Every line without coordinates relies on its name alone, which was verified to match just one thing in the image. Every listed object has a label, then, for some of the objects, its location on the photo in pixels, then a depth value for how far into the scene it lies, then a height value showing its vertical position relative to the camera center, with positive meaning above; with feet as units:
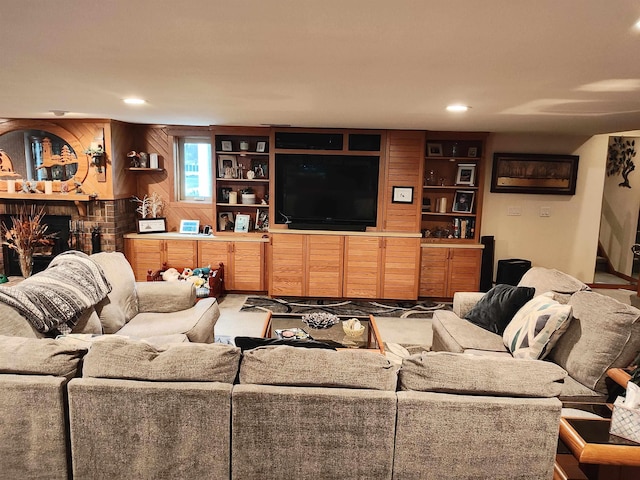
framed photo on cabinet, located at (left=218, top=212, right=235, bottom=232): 18.88 -1.37
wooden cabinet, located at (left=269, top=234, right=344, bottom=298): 17.53 -2.92
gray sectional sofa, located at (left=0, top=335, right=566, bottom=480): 5.65 -2.97
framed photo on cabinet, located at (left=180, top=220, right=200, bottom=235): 18.70 -1.62
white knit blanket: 8.01 -2.19
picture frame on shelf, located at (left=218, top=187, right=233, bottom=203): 18.72 -0.17
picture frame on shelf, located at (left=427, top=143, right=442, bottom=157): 18.07 +2.06
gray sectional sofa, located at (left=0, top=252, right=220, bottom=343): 9.82 -3.13
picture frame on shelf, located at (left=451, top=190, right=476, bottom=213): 18.35 -0.09
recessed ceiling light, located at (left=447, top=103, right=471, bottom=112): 11.25 +2.43
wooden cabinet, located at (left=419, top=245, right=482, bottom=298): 17.85 -2.92
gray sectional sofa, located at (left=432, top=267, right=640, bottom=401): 7.64 -2.67
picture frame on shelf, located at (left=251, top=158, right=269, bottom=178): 18.48 +1.07
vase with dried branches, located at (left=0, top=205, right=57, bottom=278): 12.69 -1.66
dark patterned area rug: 16.51 -4.44
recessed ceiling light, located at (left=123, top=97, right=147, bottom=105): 11.45 +2.37
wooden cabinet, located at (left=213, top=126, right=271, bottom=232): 18.07 +0.79
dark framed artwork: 18.31 +1.16
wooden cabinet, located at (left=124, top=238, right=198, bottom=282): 17.98 -2.61
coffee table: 11.02 -3.72
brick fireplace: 17.38 -1.34
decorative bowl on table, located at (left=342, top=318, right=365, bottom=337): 11.26 -3.49
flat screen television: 17.69 +0.15
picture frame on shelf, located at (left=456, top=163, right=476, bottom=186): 18.10 +1.06
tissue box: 5.90 -3.03
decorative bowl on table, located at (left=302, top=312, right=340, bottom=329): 11.80 -3.49
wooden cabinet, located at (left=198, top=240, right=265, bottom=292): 17.98 -2.80
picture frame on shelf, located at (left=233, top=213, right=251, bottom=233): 18.66 -1.41
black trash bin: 17.88 -2.90
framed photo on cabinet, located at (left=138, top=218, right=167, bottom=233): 18.33 -1.57
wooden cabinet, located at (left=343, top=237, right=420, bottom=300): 17.46 -2.89
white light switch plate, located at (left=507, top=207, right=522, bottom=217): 18.79 -0.45
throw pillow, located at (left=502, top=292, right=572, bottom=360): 8.51 -2.60
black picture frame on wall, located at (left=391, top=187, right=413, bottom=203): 17.60 +0.09
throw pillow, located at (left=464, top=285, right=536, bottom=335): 10.37 -2.65
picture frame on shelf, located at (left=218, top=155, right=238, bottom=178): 18.38 +1.09
